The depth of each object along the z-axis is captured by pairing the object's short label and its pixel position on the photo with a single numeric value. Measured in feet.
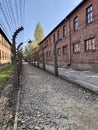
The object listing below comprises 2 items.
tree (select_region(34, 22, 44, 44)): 121.78
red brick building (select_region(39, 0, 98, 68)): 24.51
